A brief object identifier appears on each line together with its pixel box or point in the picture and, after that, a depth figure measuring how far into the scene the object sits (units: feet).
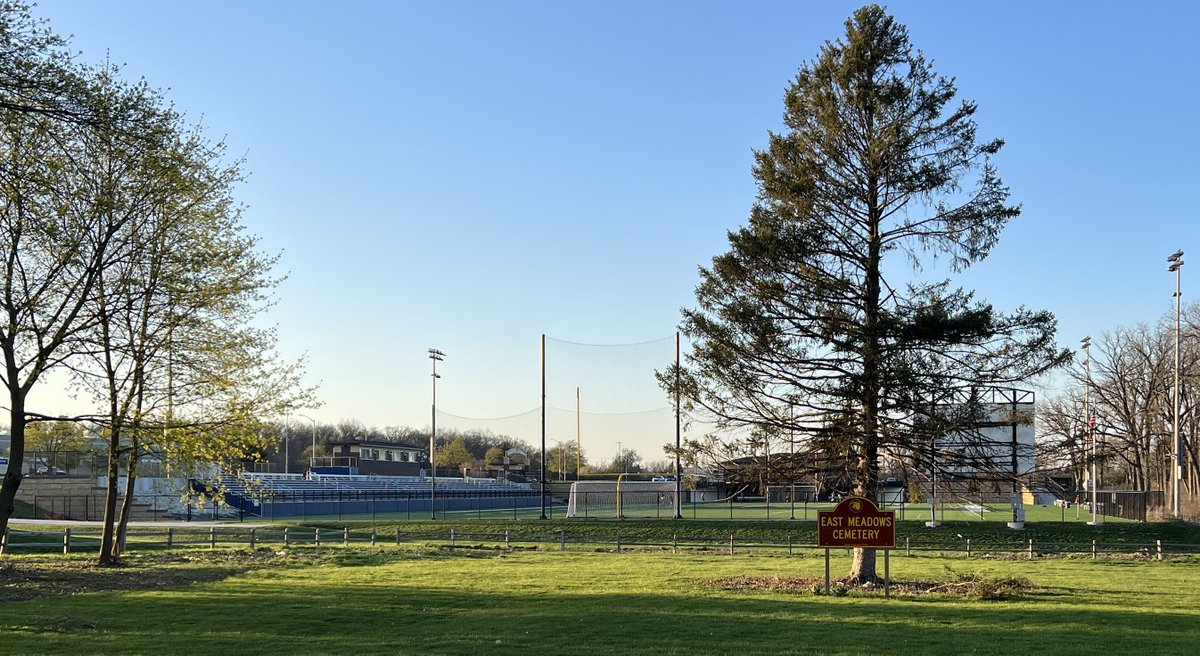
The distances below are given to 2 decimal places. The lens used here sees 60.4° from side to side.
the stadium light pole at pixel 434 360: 217.29
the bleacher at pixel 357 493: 236.84
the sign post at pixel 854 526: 74.95
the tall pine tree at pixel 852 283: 76.38
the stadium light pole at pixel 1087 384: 211.04
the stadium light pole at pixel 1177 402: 155.28
